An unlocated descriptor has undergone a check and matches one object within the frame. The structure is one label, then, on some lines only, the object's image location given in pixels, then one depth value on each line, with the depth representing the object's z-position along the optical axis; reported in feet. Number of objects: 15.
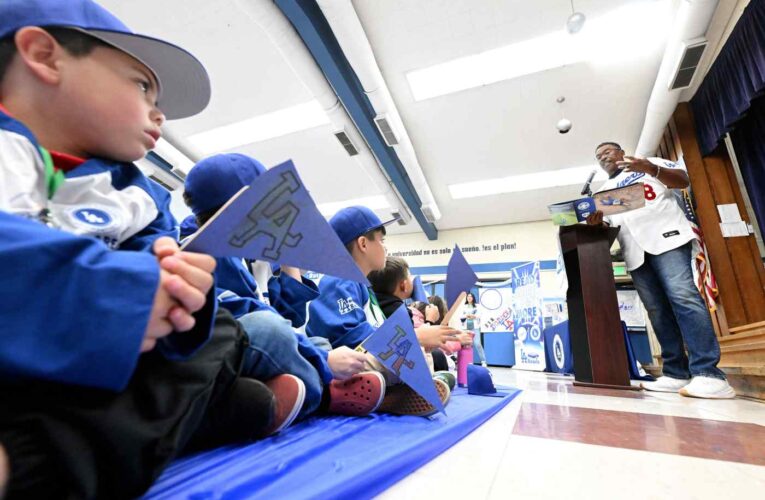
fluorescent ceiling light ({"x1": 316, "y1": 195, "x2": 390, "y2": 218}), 16.55
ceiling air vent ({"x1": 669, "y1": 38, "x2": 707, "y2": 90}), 7.04
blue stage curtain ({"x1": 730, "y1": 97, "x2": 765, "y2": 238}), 7.22
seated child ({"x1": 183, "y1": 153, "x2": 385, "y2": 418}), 1.93
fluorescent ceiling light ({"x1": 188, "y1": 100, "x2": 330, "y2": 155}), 10.64
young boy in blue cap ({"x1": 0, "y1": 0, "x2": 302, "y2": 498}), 0.78
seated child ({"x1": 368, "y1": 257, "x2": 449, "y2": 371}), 4.81
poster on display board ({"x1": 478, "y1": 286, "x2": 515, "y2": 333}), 16.87
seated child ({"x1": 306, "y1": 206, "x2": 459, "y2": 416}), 2.84
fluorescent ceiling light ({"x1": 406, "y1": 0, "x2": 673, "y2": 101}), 7.53
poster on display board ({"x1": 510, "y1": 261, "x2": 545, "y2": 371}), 13.39
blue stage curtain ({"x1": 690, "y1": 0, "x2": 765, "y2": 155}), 6.39
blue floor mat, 1.21
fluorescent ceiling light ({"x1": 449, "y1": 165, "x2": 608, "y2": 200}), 13.78
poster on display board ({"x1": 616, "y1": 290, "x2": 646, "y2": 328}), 13.15
